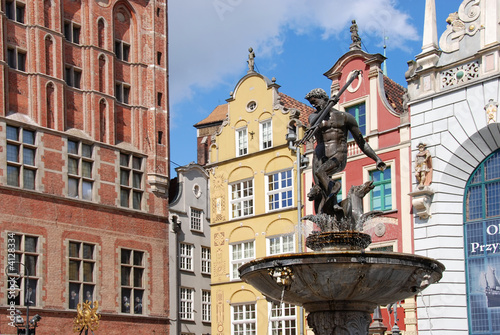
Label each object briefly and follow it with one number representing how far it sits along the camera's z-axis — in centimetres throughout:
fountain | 1095
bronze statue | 1244
